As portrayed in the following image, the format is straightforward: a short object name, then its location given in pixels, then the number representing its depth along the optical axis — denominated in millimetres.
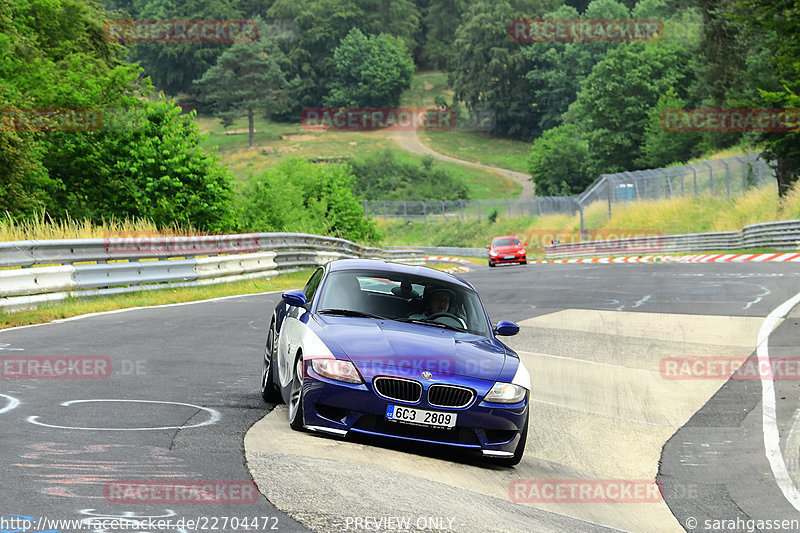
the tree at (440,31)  187875
